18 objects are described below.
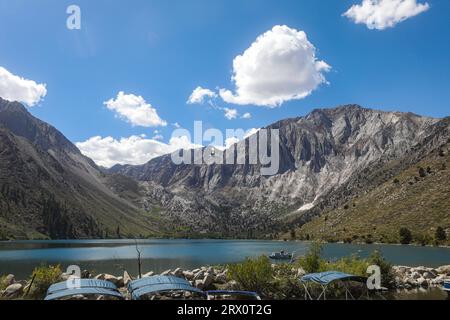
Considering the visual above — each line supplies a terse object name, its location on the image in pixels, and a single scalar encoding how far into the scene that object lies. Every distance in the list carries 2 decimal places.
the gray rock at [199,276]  48.59
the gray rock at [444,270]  58.29
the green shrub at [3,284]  42.71
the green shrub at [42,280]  41.56
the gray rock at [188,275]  49.18
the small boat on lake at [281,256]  117.85
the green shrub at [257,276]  42.22
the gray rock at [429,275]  54.34
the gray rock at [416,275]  52.91
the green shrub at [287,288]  42.06
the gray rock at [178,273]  49.67
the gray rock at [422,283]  50.17
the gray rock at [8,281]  44.06
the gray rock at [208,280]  44.88
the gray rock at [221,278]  47.16
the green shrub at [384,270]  47.97
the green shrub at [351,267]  45.66
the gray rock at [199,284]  44.54
